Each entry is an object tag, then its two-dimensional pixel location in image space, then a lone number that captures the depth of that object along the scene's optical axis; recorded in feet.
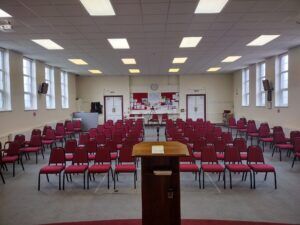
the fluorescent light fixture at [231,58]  36.74
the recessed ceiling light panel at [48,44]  25.27
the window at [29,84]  34.35
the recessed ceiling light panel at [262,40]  25.30
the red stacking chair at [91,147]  20.25
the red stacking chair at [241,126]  36.62
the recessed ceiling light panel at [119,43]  25.31
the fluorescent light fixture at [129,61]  36.88
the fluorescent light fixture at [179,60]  36.86
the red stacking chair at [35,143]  25.08
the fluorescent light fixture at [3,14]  17.22
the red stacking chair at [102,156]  17.99
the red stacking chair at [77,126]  41.32
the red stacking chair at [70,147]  20.36
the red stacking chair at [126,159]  16.93
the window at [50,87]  41.55
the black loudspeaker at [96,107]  56.75
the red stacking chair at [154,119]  53.86
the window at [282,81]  33.44
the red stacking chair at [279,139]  24.97
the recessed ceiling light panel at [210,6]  16.31
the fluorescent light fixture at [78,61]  37.20
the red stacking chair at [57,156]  17.78
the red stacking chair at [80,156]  17.78
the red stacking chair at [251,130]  32.42
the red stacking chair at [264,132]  30.07
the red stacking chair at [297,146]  20.53
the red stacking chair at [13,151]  20.67
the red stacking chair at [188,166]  16.29
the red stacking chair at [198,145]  20.51
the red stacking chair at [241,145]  19.76
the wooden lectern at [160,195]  8.31
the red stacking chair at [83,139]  24.16
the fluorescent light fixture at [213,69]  48.54
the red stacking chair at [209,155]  17.70
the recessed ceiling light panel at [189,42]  25.58
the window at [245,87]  48.47
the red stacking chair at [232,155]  17.67
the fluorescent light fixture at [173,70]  48.57
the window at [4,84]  28.22
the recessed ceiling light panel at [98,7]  16.07
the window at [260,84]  40.94
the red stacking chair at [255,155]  17.24
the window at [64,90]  48.44
